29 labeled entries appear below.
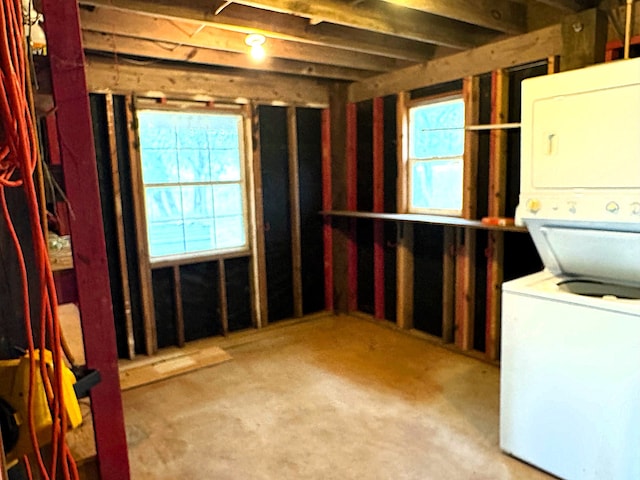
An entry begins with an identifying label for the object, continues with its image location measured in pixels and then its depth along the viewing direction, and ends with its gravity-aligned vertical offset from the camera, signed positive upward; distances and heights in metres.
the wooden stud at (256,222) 4.02 -0.37
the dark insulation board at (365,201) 4.26 -0.24
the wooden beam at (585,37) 2.52 +0.70
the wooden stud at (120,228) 3.38 -0.32
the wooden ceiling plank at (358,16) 2.37 +0.89
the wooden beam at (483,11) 2.44 +0.89
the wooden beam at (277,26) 2.41 +0.90
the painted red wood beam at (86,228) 0.93 -0.09
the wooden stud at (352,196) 4.36 -0.19
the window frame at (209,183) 3.56 +0.00
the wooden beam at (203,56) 2.96 +0.89
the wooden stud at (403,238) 3.86 -0.54
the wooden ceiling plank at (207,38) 2.62 +0.90
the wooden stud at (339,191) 4.39 -0.14
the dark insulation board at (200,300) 3.91 -1.00
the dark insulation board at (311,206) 4.37 -0.27
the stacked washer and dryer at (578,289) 1.85 -0.54
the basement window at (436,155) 3.53 +0.14
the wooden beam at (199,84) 3.33 +0.76
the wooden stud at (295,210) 4.25 -0.29
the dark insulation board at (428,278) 3.82 -0.87
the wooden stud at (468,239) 3.31 -0.51
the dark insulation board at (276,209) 4.16 -0.27
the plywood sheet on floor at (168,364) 3.29 -1.35
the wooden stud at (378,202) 4.09 -0.24
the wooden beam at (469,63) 2.88 +0.76
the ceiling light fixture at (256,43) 2.89 +0.85
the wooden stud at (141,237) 3.47 -0.40
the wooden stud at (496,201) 3.13 -0.21
